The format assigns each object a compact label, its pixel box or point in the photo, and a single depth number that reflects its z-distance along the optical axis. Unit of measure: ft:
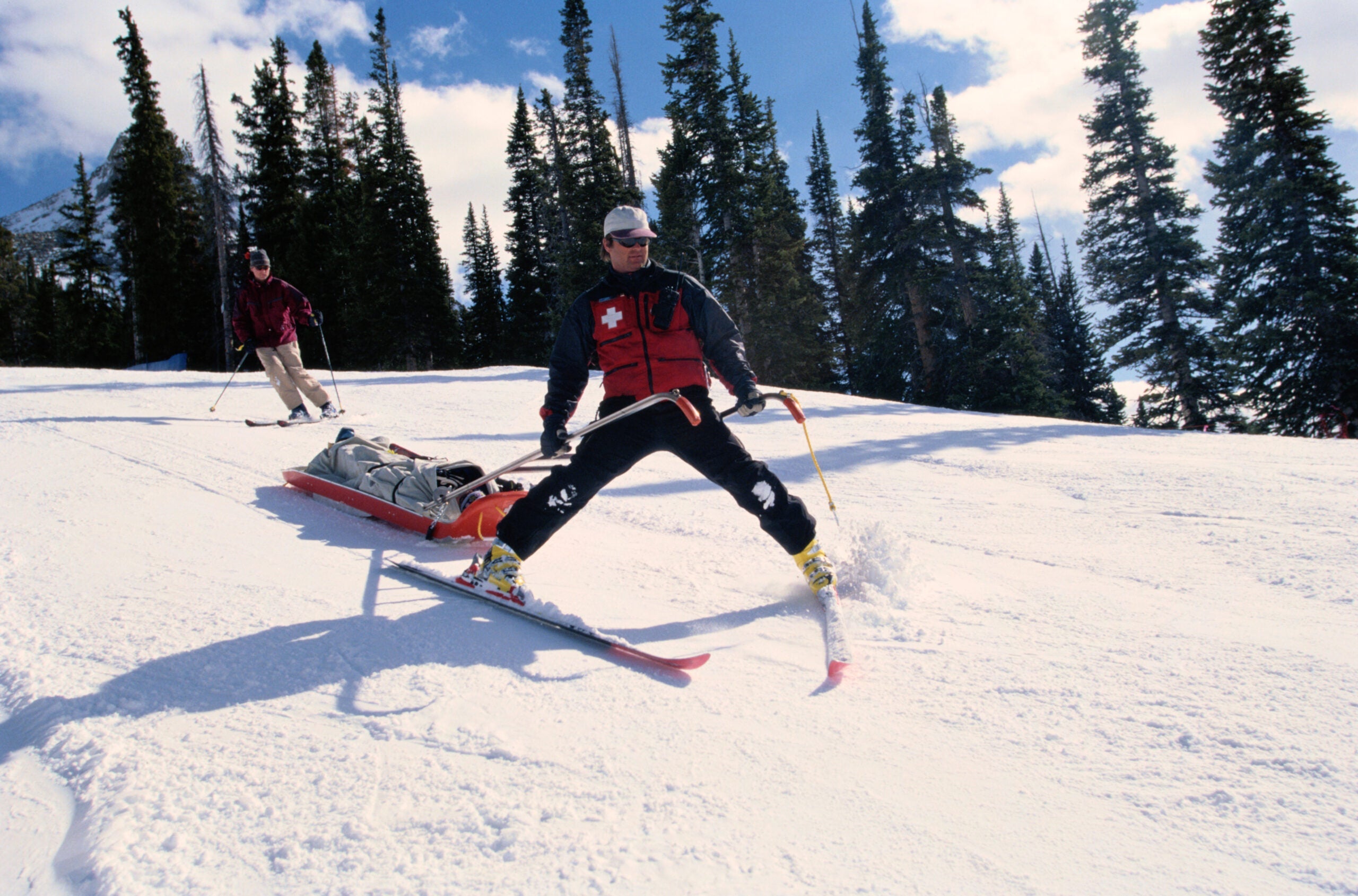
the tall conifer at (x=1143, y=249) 69.31
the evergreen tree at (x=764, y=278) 88.22
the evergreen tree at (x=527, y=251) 117.70
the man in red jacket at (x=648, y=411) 10.09
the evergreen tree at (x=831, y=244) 114.42
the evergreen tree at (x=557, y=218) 102.06
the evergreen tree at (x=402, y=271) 99.35
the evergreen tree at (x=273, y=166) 108.88
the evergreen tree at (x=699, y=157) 90.17
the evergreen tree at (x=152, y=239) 103.81
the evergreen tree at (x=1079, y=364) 102.06
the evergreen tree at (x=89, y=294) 124.67
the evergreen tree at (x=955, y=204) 80.94
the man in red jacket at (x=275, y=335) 26.94
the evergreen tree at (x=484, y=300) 125.39
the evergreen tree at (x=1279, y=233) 57.38
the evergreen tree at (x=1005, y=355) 72.02
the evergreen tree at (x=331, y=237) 103.45
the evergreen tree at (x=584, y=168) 97.66
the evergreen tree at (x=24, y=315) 154.30
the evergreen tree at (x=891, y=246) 85.30
